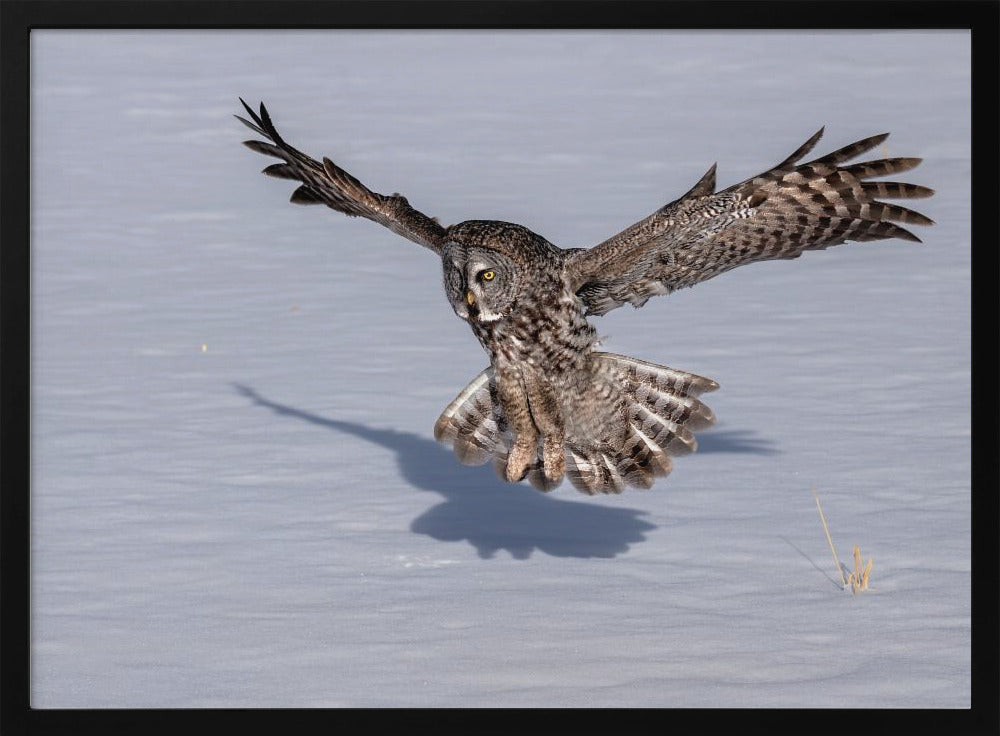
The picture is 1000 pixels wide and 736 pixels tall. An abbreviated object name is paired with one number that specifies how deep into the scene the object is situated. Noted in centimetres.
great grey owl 986
